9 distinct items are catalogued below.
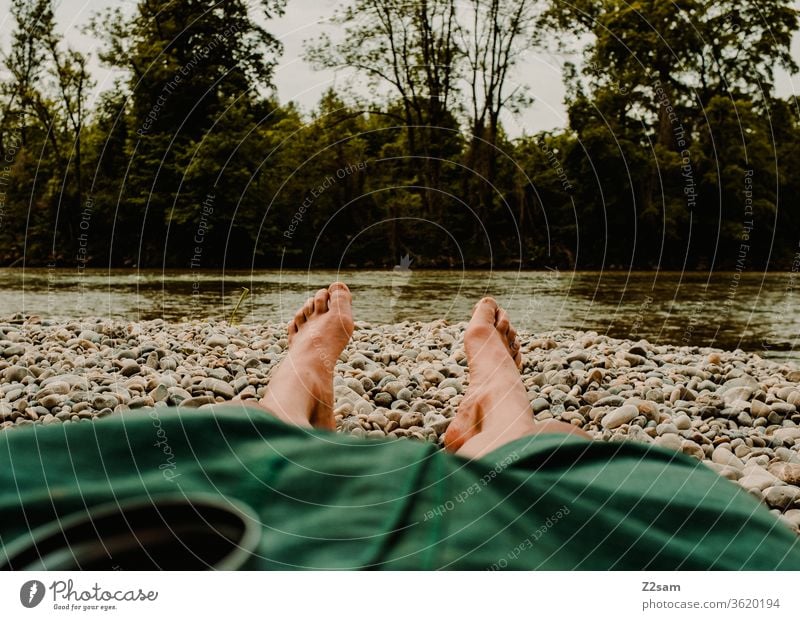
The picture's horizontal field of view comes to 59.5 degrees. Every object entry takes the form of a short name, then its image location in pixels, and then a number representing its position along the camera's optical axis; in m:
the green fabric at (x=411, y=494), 0.85
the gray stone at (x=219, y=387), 1.60
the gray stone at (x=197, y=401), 1.48
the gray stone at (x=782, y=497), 1.04
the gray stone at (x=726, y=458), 1.23
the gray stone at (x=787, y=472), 1.13
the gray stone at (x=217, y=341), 2.10
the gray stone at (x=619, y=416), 1.45
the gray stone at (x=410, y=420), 1.45
